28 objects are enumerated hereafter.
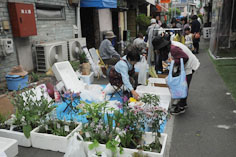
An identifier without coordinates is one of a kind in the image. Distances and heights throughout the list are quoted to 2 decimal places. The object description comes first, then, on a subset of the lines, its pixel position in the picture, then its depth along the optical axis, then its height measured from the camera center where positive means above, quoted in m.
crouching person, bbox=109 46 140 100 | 4.25 -0.65
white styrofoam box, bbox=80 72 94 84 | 6.81 -1.42
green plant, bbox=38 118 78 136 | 3.40 -1.50
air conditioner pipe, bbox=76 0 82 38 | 9.09 +0.56
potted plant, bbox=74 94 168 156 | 2.83 -1.39
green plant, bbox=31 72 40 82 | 5.59 -1.14
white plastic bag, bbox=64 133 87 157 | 2.66 -1.40
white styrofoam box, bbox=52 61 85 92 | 5.55 -1.14
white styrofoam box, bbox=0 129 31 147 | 3.49 -1.62
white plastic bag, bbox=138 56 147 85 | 5.21 -1.02
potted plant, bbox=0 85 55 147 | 3.46 -1.39
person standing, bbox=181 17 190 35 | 12.17 +0.44
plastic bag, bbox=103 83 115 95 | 5.68 -1.51
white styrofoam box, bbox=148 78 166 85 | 5.59 -1.29
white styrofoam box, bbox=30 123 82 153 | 3.30 -1.64
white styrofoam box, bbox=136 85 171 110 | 4.72 -1.39
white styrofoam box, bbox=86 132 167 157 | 2.77 -1.53
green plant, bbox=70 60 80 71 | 7.08 -1.08
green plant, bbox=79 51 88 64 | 7.00 -0.85
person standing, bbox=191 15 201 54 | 11.74 +0.09
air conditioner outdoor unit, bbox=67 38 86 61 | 7.83 -0.60
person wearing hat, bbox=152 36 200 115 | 4.29 -0.45
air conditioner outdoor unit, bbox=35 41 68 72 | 6.60 -0.69
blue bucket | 5.13 -1.11
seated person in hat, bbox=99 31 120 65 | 7.19 -0.66
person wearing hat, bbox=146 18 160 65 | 6.92 -0.60
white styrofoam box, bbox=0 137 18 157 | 2.94 -1.51
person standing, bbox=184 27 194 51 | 10.34 -0.42
